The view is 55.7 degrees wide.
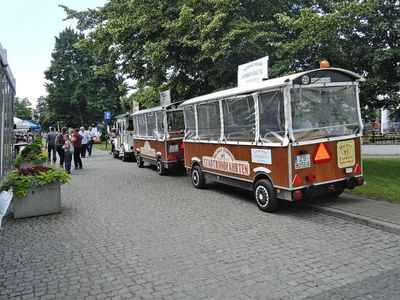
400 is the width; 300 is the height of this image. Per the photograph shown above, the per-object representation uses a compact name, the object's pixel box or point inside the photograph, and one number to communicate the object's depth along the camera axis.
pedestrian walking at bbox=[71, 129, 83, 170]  16.41
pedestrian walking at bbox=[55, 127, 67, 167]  16.86
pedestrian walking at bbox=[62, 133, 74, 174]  15.46
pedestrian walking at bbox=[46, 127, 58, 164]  19.55
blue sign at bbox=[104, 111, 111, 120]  30.16
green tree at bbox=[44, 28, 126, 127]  54.47
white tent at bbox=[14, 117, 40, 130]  25.25
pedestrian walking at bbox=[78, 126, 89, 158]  21.52
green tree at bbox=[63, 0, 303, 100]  11.76
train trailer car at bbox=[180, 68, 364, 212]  7.16
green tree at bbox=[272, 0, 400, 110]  10.08
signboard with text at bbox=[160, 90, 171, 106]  14.53
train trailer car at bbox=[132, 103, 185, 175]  13.88
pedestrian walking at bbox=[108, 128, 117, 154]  23.58
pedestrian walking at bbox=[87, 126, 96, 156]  25.22
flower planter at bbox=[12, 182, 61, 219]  7.77
